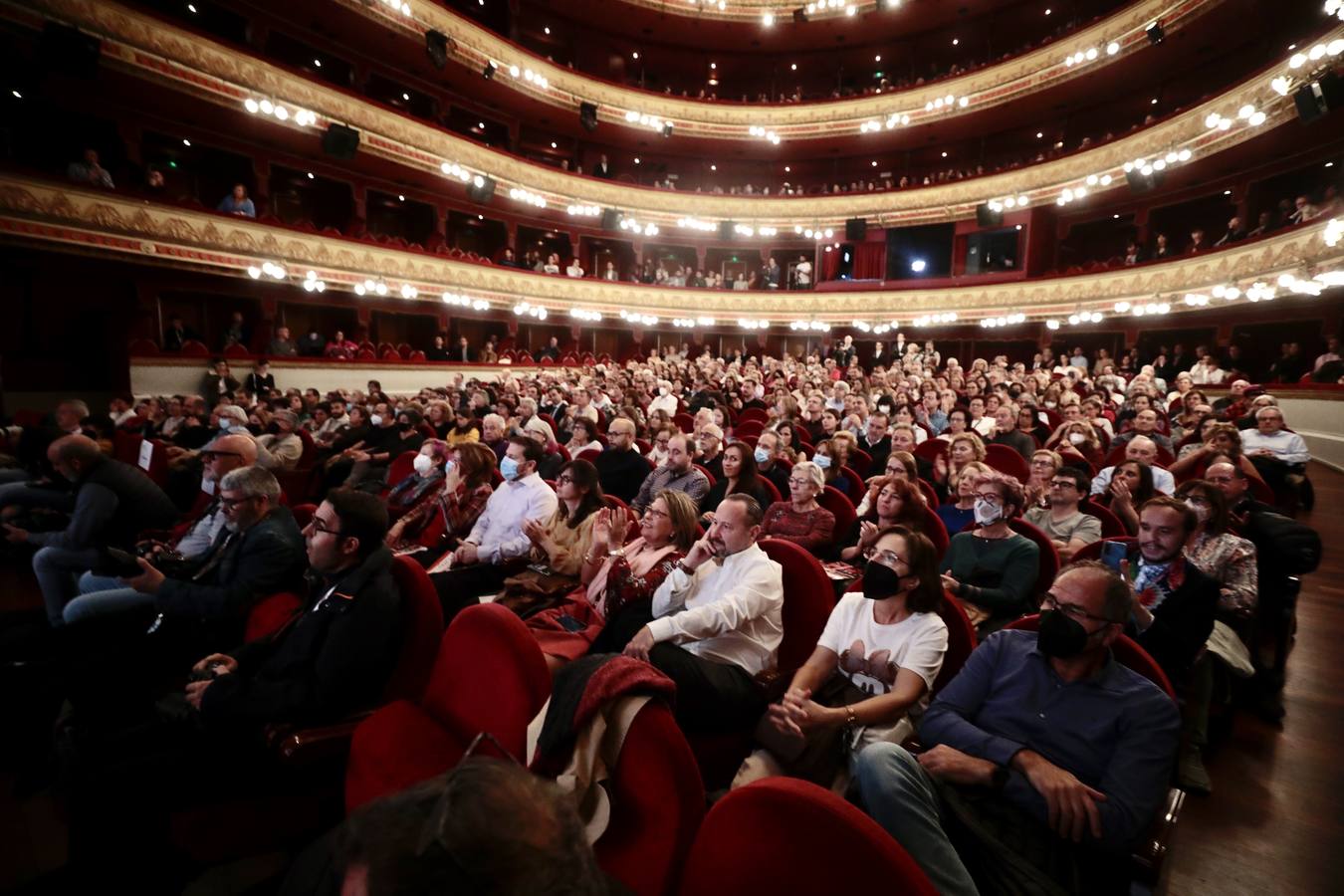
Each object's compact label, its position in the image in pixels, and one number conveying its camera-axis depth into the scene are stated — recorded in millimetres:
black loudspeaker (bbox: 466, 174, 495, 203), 14461
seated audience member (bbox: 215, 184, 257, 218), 10883
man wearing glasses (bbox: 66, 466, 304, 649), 2119
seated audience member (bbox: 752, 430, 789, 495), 4398
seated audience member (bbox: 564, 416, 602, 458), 4555
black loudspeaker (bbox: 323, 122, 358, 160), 11391
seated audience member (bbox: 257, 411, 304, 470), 5098
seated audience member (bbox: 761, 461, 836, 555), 3184
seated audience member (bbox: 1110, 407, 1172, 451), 4699
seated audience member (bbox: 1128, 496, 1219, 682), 1925
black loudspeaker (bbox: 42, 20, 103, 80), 8016
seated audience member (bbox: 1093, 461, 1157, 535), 3203
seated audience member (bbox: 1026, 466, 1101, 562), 2973
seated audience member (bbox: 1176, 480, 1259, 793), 2123
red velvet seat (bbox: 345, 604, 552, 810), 1442
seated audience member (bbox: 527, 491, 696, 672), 2232
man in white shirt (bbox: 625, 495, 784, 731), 1752
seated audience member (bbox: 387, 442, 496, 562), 3541
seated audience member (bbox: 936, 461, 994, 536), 2893
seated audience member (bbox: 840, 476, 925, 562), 2678
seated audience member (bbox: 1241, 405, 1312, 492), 4344
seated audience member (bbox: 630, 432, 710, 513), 3682
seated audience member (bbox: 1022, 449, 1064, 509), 3367
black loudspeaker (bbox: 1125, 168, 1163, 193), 12266
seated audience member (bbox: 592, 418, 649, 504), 4445
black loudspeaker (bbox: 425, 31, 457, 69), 13000
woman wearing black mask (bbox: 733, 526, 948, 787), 1604
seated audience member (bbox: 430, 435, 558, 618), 2961
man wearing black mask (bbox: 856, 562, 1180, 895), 1293
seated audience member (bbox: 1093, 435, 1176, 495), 3512
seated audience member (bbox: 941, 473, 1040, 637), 2332
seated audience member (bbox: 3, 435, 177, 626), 2664
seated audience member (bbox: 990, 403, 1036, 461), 5160
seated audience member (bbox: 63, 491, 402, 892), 1483
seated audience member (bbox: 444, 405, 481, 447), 5189
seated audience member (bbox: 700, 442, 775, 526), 3506
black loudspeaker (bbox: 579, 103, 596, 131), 16719
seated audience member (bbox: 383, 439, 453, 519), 3951
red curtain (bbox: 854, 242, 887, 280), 18844
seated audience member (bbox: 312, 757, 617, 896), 576
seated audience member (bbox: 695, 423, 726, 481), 4551
